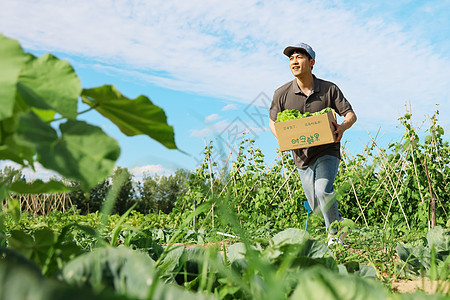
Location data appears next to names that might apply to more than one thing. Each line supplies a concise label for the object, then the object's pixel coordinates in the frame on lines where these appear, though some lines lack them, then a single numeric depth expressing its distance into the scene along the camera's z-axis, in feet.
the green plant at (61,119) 2.07
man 12.31
